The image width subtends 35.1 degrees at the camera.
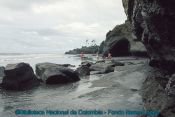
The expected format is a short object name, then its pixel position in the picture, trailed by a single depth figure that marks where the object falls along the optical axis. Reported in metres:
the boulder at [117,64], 34.96
